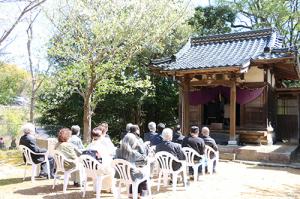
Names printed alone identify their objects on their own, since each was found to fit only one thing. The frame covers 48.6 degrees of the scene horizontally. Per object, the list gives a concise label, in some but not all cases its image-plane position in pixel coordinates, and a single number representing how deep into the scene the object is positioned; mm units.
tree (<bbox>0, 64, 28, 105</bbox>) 22609
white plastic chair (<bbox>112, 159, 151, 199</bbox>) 5211
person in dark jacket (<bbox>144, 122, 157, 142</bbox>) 7988
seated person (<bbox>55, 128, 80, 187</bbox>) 6254
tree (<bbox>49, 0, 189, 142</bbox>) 9250
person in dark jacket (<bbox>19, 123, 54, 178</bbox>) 7090
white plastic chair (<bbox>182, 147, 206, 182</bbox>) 6965
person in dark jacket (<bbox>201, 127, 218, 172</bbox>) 7803
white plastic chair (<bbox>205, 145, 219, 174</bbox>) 7707
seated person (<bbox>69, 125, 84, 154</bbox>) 6804
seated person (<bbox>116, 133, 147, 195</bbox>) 5328
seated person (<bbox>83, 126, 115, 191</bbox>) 5902
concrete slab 9914
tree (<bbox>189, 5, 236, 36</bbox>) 19594
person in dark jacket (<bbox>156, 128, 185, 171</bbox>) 6172
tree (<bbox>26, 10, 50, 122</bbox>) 14531
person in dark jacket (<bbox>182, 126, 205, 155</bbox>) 7098
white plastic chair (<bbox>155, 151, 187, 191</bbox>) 6059
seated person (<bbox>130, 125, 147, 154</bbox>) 5504
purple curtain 13406
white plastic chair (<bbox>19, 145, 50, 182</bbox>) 7004
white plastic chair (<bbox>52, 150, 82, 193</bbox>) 6156
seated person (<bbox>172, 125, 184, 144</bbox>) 8281
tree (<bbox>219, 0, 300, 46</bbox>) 20703
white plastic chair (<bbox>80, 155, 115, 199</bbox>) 5473
